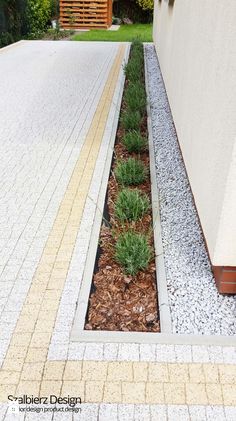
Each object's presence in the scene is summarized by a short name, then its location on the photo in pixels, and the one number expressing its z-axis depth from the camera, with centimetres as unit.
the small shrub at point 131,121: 625
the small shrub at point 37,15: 1877
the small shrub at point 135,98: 692
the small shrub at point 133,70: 911
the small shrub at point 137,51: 1160
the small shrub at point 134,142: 559
